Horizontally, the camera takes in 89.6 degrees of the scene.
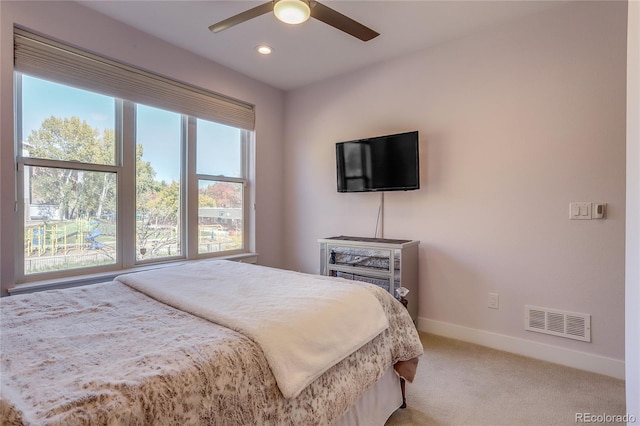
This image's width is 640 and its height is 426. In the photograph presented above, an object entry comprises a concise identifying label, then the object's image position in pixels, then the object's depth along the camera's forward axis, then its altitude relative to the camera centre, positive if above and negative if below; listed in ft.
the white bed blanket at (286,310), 3.67 -1.37
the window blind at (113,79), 7.36 +3.56
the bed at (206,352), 2.67 -1.45
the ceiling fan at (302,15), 6.02 +3.89
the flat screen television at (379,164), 9.64 +1.47
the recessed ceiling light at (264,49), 9.80 +4.98
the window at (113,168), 7.63 +1.20
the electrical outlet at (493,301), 8.80 -2.53
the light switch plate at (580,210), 7.51 -0.05
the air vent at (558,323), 7.61 -2.81
